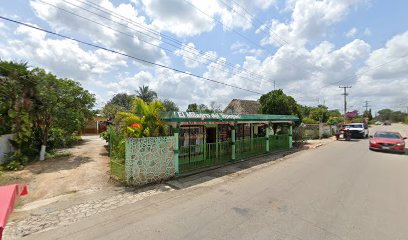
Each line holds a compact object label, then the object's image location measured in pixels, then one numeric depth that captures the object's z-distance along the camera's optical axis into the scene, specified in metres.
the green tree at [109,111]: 19.84
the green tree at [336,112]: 68.36
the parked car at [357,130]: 24.48
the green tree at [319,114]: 35.95
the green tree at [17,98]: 10.12
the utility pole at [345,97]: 39.85
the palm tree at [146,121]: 8.34
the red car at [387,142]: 13.01
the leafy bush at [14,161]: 9.67
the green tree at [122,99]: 46.59
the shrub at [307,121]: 27.61
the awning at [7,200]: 2.23
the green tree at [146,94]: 38.94
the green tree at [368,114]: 85.01
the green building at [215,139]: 8.41
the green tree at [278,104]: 16.92
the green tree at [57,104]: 10.98
